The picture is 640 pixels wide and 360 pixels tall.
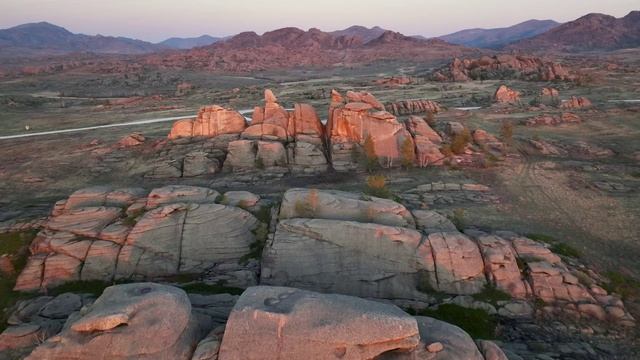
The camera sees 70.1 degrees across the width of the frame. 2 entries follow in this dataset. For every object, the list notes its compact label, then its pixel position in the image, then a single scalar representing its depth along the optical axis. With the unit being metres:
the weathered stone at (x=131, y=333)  15.82
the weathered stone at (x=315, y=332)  15.12
